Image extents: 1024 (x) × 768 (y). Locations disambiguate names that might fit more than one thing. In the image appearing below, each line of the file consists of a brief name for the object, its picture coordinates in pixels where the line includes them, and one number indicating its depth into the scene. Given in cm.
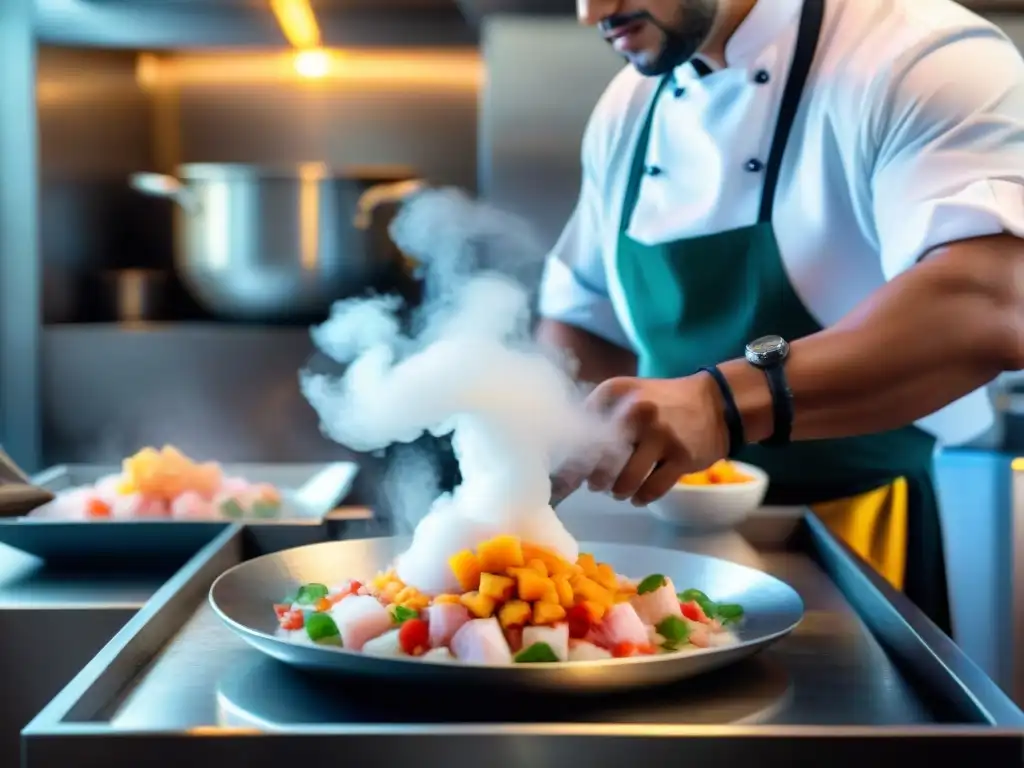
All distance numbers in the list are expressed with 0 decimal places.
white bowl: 150
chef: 128
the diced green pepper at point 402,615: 96
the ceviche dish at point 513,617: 92
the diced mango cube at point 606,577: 105
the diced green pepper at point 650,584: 104
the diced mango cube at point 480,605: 94
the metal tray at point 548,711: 77
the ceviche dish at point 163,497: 157
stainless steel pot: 268
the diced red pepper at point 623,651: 93
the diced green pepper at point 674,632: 98
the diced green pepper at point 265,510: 164
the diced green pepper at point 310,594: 106
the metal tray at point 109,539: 135
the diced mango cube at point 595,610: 96
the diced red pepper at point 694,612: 104
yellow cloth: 171
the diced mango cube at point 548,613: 93
